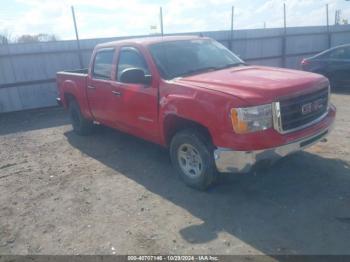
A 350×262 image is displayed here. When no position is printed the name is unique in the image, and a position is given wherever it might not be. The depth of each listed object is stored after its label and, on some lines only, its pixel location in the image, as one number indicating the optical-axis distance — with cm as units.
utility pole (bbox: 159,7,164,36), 1204
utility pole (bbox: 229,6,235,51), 1349
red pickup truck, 362
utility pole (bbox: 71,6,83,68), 1078
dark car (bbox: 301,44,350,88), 1027
